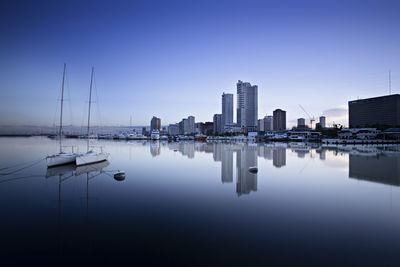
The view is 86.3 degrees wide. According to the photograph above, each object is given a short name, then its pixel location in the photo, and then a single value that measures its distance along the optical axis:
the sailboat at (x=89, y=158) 22.97
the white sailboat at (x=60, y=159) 21.78
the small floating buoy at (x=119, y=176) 17.27
